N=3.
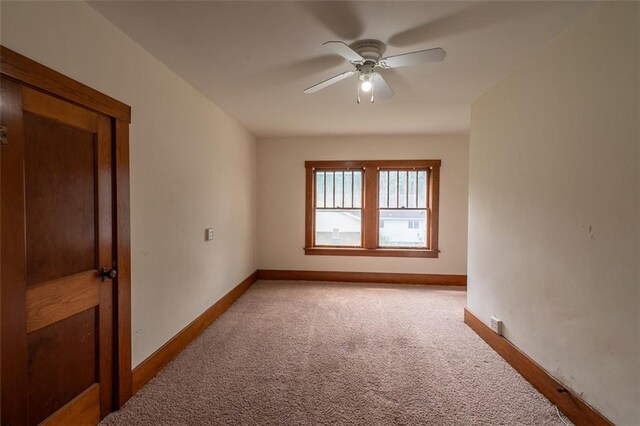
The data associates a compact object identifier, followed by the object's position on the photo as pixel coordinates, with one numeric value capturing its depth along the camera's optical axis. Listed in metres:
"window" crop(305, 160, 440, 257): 4.97
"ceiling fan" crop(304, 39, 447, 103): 1.85
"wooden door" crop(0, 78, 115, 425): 1.34
